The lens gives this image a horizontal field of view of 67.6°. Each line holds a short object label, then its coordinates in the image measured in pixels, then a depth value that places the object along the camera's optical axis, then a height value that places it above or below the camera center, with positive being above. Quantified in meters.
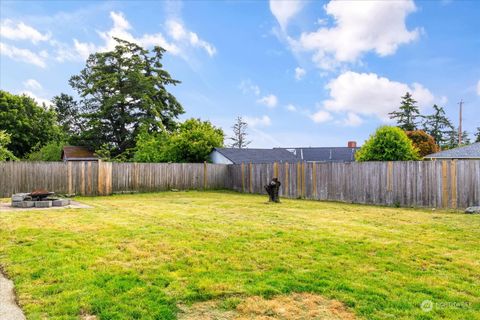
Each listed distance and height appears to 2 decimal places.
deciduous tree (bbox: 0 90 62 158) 32.88 +4.41
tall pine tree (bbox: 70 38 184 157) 33.50 +6.43
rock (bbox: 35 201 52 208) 10.60 -1.05
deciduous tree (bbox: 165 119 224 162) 26.44 +1.82
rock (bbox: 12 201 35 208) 10.63 -1.06
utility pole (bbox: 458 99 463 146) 35.94 +4.43
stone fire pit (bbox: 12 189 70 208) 10.65 -0.97
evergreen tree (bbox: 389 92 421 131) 45.62 +6.78
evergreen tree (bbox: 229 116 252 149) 56.88 +5.50
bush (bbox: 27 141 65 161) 32.44 +1.40
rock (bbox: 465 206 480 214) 10.23 -1.24
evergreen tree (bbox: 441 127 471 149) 49.53 +3.87
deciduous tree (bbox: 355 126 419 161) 17.98 +1.05
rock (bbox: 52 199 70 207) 11.00 -1.07
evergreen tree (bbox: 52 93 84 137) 47.43 +7.53
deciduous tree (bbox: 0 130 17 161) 22.40 +1.22
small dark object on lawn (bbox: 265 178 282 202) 13.18 -0.83
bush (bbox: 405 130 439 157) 36.97 +2.60
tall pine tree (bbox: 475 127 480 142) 52.66 +4.65
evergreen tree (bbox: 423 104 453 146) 48.25 +5.78
